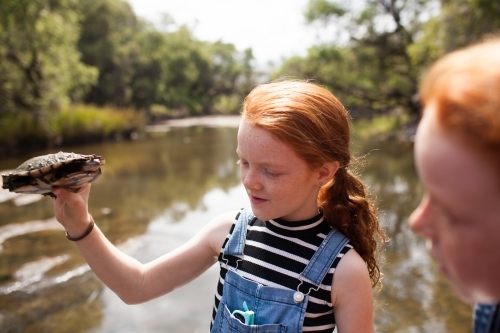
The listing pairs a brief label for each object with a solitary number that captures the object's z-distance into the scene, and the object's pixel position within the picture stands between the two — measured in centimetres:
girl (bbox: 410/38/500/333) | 61
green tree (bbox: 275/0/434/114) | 1891
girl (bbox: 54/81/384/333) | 125
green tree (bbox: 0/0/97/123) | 1277
